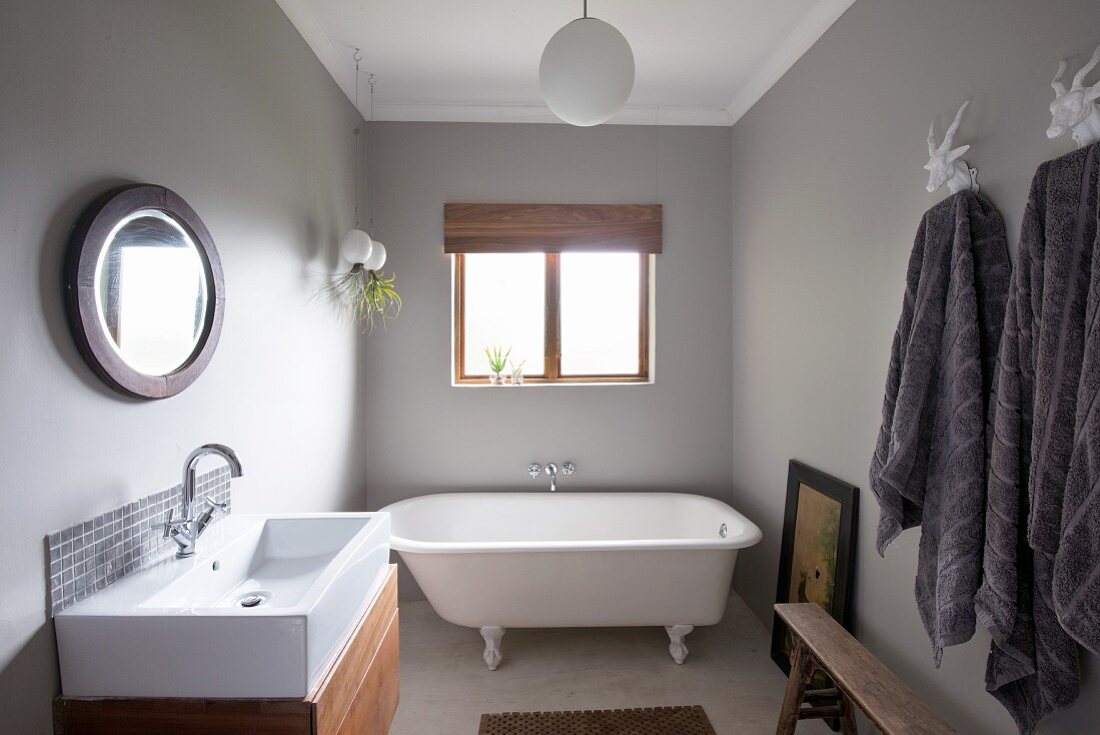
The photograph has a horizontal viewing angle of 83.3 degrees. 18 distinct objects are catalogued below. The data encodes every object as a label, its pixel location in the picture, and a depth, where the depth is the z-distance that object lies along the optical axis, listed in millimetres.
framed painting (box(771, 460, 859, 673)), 2242
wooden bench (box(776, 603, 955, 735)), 1509
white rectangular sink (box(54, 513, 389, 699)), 1185
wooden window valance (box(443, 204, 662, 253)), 3287
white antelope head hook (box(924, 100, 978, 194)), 1633
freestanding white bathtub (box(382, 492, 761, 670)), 2449
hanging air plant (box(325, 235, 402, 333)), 2688
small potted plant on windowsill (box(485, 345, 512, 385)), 3402
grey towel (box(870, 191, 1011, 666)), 1460
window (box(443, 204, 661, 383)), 3467
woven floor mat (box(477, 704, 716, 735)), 2207
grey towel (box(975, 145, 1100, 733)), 1202
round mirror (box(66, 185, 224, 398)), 1272
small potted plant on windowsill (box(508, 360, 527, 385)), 3387
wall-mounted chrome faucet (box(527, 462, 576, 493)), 3311
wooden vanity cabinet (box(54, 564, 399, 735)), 1193
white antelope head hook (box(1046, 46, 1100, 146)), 1232
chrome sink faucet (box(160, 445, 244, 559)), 1490
